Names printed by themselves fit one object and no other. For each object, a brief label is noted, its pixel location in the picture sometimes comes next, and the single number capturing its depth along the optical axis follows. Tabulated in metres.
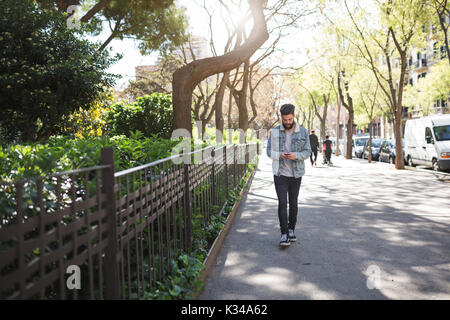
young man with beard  6.29
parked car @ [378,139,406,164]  27.14
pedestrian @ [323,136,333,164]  25.35
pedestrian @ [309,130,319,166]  23.73
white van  18.75
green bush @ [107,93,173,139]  13.84
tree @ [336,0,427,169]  17.70
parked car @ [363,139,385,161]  33.56
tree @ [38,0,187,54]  18.00
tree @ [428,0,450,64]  14.87
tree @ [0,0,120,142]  11.31
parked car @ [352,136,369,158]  37.81
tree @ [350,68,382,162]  34.50
